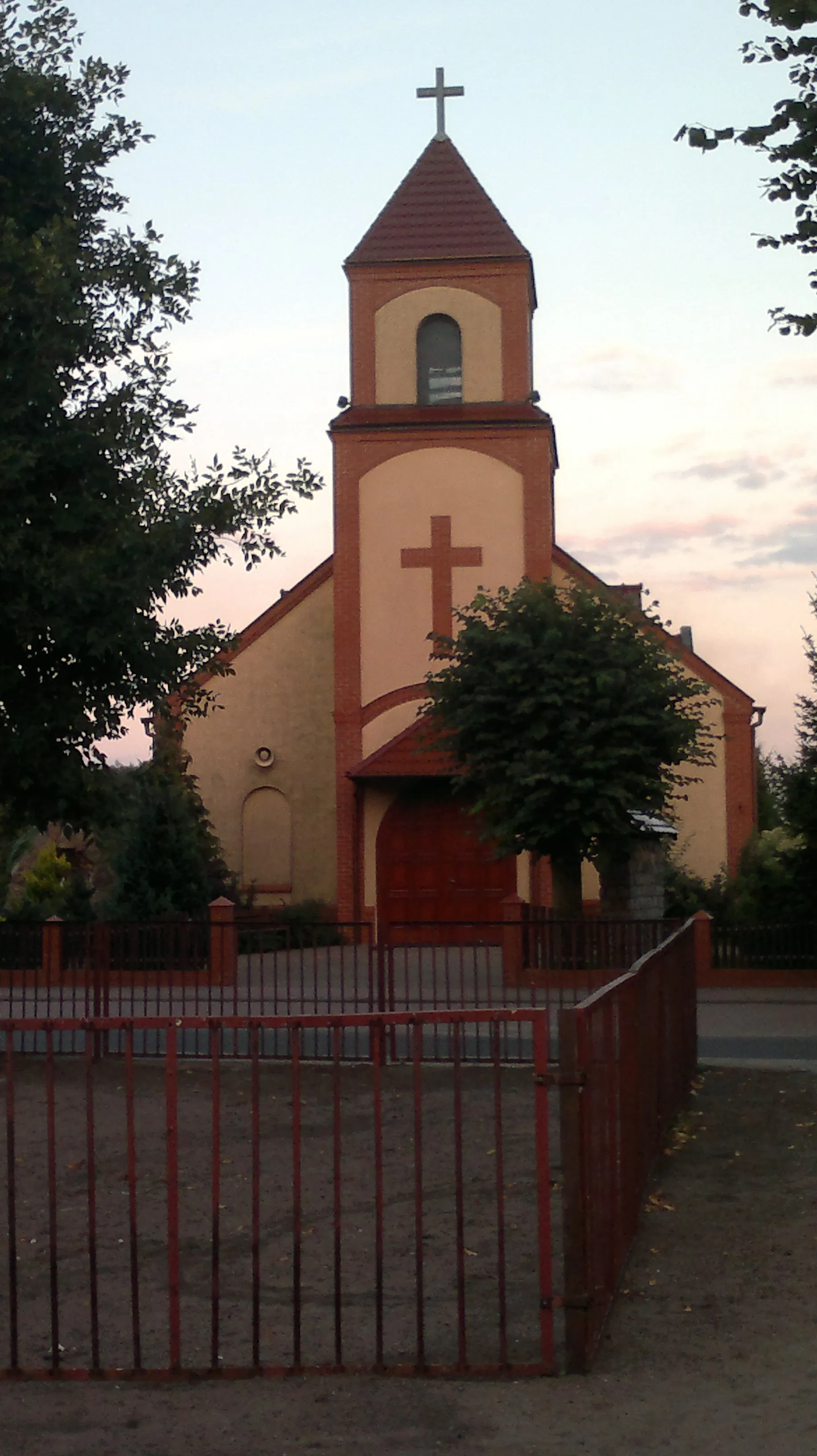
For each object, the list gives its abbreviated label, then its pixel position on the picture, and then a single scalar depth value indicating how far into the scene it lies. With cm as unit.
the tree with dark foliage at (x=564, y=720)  2177
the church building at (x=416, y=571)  3019
